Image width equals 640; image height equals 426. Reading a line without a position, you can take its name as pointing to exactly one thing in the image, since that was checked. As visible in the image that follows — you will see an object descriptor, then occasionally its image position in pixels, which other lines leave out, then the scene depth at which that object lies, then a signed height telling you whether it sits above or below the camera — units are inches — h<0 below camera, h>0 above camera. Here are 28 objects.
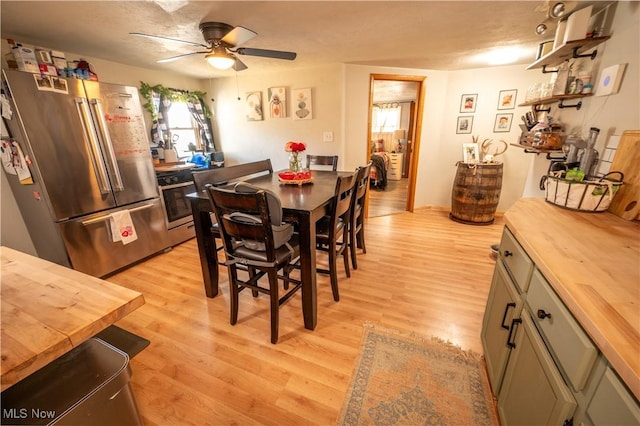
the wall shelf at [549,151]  75.5 -6.1
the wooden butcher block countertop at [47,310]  24.1 -18.9
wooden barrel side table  131.4 -30.2
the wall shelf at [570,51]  60.8 +20.7
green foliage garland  129.0 +23.6
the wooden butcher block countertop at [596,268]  21.9 -16.7
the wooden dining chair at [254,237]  53.3 -23.0
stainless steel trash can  31.0 -31.6
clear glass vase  92.6 -9.4
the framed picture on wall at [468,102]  144.7 +16.9
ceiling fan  75.4 +27.3
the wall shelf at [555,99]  66.3 +9.0
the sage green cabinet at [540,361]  23.1 -26.6
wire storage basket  49.4 -12.0
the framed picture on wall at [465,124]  147.7 +5.0
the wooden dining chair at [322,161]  115.1 -11.1
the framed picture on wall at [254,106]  148.7 +17.8
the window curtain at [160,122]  134.5 +8.7
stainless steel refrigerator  76.6 -8.7
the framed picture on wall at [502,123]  139.8 +4.8
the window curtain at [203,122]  155.0 +9.9
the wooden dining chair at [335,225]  69.6 -27.6
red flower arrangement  87.5 -3.6
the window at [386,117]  283.9 +18.9
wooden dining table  60.6 -20.9
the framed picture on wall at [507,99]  136.6 +17.4
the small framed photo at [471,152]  142.9 -10.5
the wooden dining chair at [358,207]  83.7 -25.2
